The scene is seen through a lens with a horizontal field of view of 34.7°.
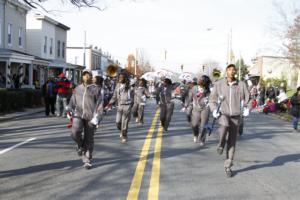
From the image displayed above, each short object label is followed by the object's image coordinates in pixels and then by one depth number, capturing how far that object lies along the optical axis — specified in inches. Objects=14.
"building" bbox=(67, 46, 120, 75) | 3030.3
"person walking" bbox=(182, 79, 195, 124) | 526.0
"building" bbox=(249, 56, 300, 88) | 2510.6
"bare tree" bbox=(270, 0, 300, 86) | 1197.7
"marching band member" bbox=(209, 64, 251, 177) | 319.3
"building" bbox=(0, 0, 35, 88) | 1231.5
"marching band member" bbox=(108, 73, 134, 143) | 501.4
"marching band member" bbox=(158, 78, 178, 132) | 609.9
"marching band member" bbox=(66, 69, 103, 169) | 338.3
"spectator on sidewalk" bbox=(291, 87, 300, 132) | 681.0
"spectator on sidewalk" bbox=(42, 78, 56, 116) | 836.6
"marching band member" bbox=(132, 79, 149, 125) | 678.8
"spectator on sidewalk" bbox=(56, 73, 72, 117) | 809.5
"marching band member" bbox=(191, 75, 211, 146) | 484.2
